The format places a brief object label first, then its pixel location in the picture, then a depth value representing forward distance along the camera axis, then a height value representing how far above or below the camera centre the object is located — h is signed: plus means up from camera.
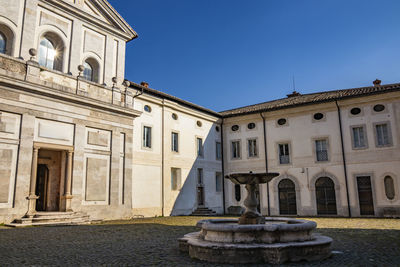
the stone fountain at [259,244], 6.01 -0.92
